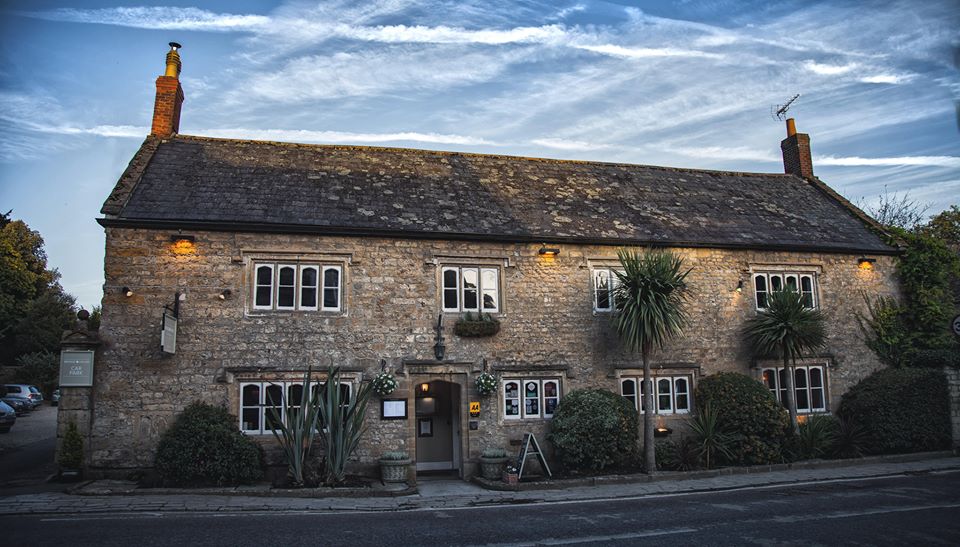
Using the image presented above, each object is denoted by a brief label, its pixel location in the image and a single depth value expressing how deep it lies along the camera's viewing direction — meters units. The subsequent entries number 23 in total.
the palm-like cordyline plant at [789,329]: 15.40
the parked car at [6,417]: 21.67
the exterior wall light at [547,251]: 15.48
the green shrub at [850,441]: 15.49
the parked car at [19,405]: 28.66
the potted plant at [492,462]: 13.57
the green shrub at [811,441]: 15.07
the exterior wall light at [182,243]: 13.65
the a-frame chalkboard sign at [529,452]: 13.63
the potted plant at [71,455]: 12.31
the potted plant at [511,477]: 12.97
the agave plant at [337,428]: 12.48
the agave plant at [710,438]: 14.41
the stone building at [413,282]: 13.42
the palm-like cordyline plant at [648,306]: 14.11
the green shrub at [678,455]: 14.45
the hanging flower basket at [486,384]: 14.25
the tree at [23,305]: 36.75
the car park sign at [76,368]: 12.70
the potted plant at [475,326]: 14.61
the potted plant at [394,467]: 12.89
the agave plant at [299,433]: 12.34
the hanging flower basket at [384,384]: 13.67
